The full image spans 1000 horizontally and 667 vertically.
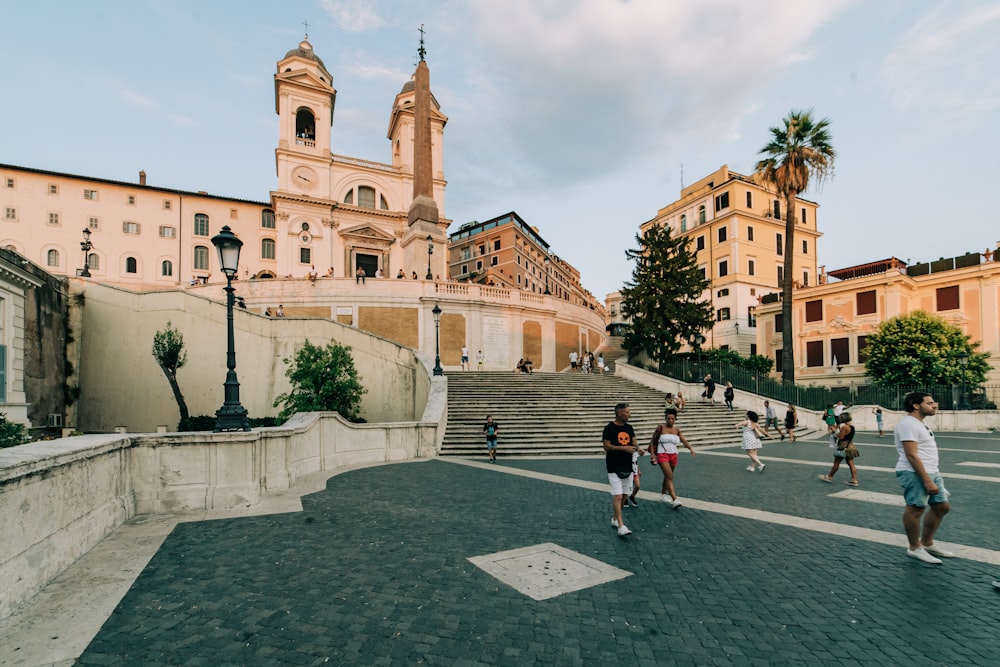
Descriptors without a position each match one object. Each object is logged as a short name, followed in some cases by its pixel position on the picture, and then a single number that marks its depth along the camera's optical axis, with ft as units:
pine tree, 90.99
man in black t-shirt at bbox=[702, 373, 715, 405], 77.36
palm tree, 88.02
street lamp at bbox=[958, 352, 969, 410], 83.56
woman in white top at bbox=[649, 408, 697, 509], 26.76
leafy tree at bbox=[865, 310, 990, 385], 89.56
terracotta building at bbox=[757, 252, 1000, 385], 104.99
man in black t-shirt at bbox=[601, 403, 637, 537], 21.79
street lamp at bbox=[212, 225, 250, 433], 26.32
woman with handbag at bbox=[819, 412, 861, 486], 31.91
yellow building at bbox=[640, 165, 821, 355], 154.10
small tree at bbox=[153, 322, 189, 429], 60.29
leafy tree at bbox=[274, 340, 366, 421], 53.06
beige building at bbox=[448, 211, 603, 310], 232.12
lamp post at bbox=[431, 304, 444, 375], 60.48
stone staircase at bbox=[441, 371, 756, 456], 52.47
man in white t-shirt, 17.35
